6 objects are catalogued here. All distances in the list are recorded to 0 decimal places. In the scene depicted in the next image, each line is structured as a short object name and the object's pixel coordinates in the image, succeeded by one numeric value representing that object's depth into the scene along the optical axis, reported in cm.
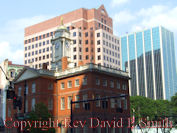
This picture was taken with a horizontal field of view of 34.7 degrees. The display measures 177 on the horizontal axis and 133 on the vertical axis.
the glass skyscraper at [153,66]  18112
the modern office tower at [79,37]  11938
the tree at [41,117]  5153
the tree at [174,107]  10210
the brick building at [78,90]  5854
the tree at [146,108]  10288
